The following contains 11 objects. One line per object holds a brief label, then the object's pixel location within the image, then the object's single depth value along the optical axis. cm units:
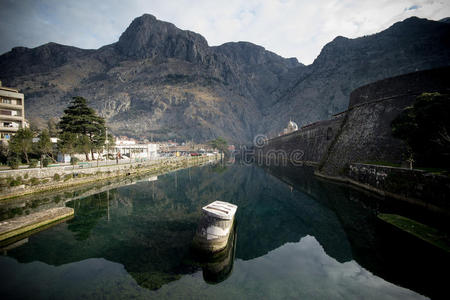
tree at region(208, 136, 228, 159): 11094
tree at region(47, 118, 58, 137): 5564
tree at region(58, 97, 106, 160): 3841
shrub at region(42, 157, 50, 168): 2623
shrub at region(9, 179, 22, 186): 1986
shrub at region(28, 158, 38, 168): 2500
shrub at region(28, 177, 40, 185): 2175
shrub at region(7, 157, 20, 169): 2295
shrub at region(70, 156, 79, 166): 3002
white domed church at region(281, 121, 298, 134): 8326
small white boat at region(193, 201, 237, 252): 905
